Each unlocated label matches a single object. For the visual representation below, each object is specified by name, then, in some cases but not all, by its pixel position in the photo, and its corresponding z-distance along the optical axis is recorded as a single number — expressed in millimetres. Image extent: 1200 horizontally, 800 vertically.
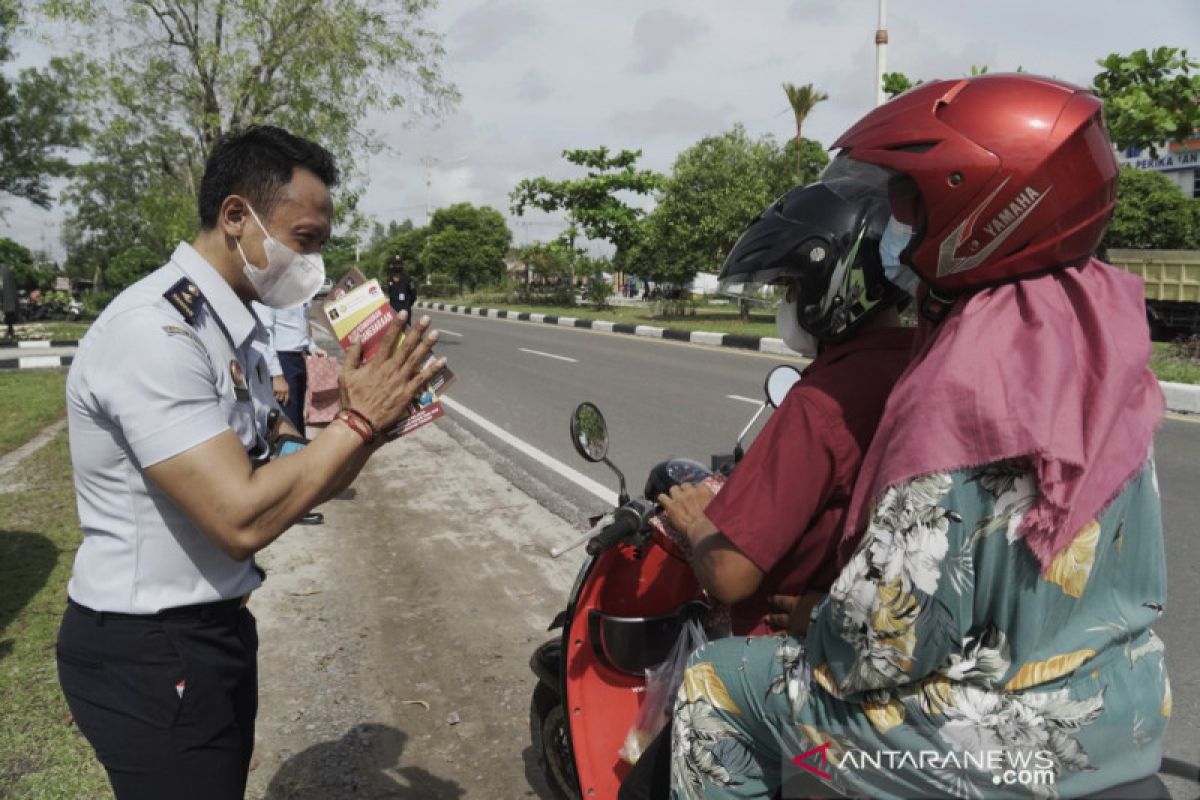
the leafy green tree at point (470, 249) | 47031
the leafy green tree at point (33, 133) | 23938
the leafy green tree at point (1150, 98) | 8836
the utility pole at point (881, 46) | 15648
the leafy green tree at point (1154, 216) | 22672
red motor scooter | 2045
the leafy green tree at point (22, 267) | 29172
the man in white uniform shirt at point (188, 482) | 1419
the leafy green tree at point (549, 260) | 36031
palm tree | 29141
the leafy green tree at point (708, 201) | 23234
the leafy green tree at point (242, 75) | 11609
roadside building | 31766
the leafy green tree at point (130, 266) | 24953
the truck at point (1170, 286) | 16250
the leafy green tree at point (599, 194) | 32875
